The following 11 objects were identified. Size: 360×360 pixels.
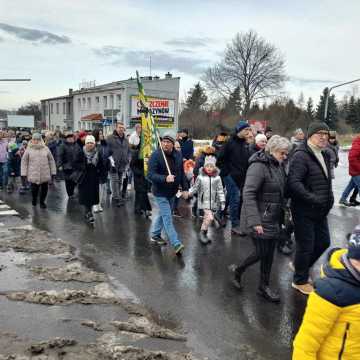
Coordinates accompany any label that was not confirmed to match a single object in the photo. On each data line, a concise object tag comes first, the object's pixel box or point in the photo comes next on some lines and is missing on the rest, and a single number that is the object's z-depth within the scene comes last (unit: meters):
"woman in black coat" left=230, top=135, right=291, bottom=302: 4.60
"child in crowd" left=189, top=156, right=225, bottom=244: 7.18
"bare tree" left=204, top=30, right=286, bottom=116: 55.75
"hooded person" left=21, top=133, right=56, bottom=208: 9.71
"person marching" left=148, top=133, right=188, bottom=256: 6.32
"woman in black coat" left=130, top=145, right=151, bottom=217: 9.20
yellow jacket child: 2.14
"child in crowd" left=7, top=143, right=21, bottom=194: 13.20
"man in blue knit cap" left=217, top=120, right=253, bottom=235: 7.40
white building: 44.88
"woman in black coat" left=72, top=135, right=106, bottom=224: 8.50
